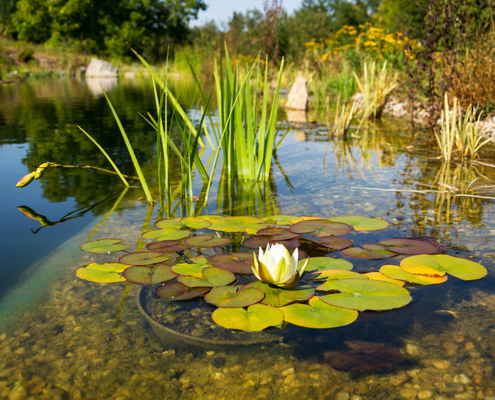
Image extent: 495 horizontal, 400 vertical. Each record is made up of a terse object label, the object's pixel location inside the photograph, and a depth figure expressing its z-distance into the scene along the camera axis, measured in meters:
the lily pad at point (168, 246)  1.29
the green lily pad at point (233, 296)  0.97
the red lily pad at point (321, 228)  1.40
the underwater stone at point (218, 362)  0.82
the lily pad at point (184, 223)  1.49
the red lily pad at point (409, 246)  1.29
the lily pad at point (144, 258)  1.20
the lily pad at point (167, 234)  1.38
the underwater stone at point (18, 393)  0.72
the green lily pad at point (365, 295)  0.98
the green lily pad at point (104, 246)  1.30
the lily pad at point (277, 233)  1.37
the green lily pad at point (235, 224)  1.48
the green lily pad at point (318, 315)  0.90
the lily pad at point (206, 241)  1.32
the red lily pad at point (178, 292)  1.03
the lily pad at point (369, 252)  1.26
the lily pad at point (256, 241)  1.33
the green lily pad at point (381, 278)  1.11
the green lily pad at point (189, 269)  1.12
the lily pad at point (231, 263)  1.14
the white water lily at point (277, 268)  0.99
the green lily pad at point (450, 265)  1.13
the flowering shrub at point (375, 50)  6.32
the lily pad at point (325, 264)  1.18
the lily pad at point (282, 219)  1.55
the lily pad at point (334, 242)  1.32
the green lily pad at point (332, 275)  1.11
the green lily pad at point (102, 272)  1.11
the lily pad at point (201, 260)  1.19
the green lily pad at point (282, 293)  1.00
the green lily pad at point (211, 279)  1.07
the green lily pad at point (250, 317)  0.89
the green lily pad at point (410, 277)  1.11
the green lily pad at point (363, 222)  1.48
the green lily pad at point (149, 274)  1.10
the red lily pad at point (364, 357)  0.81
